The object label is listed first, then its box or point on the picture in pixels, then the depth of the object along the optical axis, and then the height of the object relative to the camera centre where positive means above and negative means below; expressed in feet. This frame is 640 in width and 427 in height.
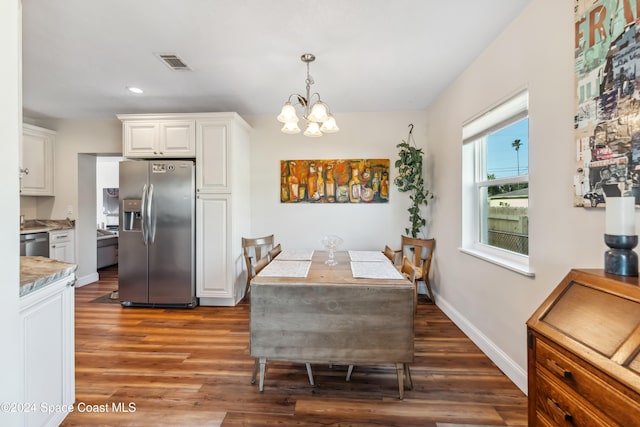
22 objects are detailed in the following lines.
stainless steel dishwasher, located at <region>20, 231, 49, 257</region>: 11.45 -1.15
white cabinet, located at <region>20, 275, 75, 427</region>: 4.26 -2.20
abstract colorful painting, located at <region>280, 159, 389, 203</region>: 12.79 +1.49
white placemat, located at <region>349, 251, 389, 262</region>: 8.56 -1.32
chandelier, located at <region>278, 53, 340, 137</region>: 7.13 +2.44
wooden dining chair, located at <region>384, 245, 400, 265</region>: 8.56 -1.27
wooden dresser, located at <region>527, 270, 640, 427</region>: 2.87 -1.56
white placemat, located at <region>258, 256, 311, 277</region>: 6.73 -1.36
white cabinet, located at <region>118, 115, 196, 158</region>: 11.31 +3.08
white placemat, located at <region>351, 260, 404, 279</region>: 6.52 -1.38
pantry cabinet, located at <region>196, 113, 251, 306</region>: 11.21 +0.41
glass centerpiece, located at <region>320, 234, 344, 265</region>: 8.48 -0.88
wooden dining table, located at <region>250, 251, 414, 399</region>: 5.96 -2.25
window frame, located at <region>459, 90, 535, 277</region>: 7.26 +0.99
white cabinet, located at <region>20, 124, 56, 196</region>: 12.60 +2.48
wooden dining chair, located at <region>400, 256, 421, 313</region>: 6.12 -1.36
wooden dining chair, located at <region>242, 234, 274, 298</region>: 10.89 -1.35
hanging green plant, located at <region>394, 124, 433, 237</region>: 11.75 +1.38
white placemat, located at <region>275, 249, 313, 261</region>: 8.52 -1.28
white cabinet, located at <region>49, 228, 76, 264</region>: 12.55 -1.32
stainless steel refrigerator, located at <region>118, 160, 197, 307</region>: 11.09 -0.65
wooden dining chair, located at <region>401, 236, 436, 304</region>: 11.58 -1.67
